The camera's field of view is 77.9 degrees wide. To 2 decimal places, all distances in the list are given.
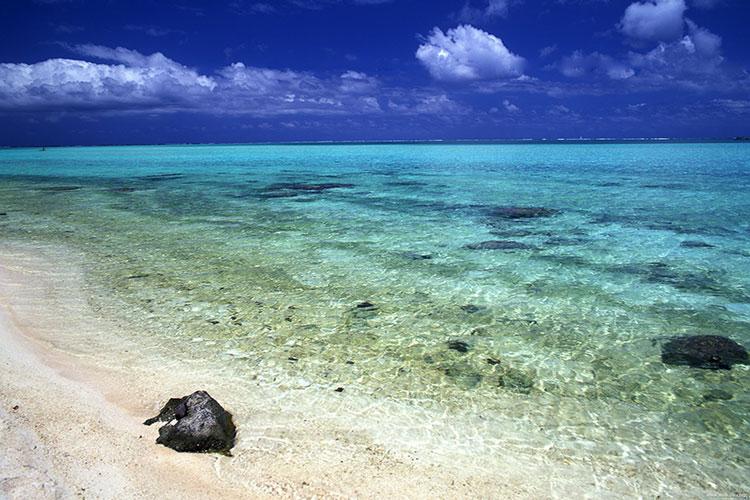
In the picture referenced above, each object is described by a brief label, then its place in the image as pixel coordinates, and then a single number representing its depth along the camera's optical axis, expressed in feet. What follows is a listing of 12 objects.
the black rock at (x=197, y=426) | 14.16
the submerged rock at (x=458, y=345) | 22.20
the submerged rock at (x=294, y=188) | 81.46
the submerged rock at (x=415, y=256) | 38.11
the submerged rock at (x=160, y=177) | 116.30
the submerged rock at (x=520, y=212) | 57.06
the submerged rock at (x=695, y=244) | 41.57
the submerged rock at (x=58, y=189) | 87.67
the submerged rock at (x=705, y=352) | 20.76
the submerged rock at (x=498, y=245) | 41.04
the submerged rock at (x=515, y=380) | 18.88
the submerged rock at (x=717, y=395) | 18.11
